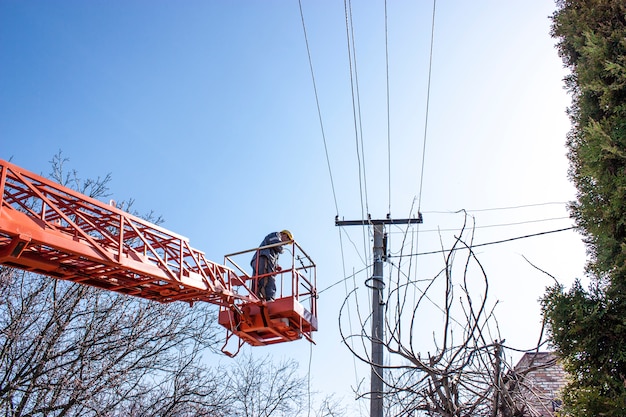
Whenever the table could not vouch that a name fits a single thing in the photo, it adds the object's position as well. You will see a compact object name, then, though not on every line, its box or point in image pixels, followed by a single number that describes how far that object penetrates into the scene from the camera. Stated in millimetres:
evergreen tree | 4047
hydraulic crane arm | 6727
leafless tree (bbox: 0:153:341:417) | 13656
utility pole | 9227
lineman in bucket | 10312
